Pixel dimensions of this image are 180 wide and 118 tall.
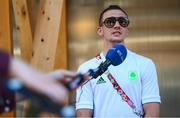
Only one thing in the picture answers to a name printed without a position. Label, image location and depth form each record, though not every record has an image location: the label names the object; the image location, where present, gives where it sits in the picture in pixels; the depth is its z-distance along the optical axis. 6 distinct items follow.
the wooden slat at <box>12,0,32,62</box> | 5.15
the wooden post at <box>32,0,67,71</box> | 4.92
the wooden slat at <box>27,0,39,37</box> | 5.25
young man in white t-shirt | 3.99
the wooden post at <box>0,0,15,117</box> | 5.70
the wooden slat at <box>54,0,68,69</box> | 6.97
